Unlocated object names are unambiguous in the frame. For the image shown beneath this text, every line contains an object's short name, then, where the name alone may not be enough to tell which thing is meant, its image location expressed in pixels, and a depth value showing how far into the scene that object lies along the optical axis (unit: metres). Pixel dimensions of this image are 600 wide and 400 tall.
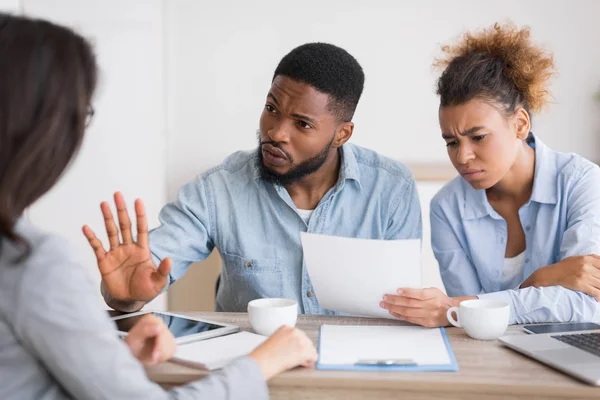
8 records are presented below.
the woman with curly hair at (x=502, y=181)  1.88
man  1.96
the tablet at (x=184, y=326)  1.40
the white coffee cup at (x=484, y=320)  1.37
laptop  1.14
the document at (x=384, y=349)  1.21
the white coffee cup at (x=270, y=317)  1.42
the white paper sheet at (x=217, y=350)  1.22
